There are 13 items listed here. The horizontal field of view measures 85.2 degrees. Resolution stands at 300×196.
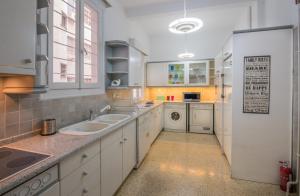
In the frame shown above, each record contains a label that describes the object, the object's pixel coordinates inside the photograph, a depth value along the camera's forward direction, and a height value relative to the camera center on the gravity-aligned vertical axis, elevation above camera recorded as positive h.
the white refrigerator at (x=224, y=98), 2.60 -0.05
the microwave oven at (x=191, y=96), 4.89 -0.04
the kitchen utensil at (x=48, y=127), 1.56 -0.32
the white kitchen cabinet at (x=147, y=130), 2.74 -0.71
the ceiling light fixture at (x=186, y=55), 4.25 +1.05
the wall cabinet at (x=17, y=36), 0.97 +0.37
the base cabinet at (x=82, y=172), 1.16 -0.63
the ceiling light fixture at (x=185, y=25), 2.21 +0.99
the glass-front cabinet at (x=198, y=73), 4.83 +0.67
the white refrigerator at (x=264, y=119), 2.17 -0.33
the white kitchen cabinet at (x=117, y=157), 1.69 -0.76
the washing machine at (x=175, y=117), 4.80 -0.65
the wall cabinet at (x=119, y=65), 2.89 +0.55
